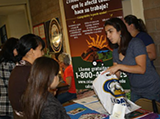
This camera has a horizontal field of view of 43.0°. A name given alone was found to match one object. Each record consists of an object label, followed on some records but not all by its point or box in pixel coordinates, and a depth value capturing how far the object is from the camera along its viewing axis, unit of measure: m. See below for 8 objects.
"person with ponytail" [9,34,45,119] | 1.48
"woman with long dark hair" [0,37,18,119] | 2.08
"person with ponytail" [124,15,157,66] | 2.28
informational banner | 2.89
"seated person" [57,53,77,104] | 3.74
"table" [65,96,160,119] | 1.37
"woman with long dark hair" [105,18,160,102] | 1.78
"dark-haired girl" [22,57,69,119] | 1.19
